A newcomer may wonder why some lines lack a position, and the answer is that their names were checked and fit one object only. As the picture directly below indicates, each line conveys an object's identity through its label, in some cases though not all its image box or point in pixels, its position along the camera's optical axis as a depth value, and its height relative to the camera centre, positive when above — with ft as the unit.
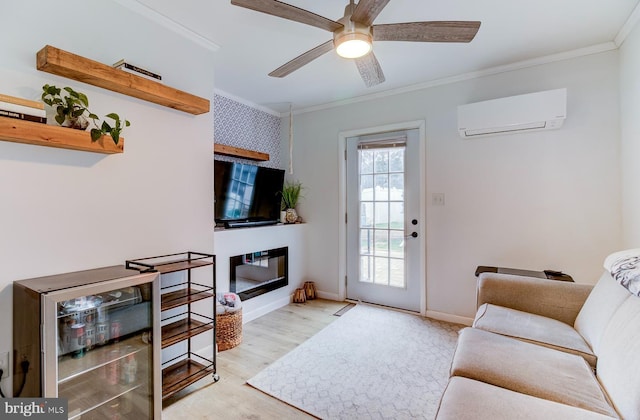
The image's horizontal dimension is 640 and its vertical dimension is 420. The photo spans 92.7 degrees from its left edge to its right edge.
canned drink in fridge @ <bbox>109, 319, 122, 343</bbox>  5.19 -2.04
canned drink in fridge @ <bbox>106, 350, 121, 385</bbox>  5.16 -2.71
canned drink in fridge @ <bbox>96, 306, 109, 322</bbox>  5.07 -1.73
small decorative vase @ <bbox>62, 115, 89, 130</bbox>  5.14 +1.50
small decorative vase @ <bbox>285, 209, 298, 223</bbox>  12.54 -0.24
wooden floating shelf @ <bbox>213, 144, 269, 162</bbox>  10.23 +2.10
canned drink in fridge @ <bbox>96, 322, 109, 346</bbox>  5.05 -2.04
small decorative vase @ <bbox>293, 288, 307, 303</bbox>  12.16 -3.44
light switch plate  10.21 +0.36
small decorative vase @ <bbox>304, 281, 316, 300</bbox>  12.57 -3.33
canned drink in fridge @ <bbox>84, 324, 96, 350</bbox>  4.90 -2.02
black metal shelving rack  6.03 -2.53
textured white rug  5.96 -3.78
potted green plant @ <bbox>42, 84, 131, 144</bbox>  4.99 +1.69
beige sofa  3.56 -2.25
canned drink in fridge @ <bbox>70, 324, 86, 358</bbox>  4.73 -2.02
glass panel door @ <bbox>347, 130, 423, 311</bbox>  10.87 -0.35
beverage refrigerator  4.13 -2.05
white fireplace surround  9.46 -1.36
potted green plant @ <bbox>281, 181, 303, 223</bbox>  12.60 +0.43
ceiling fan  4.78 +3.12
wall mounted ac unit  8.04 +2.67
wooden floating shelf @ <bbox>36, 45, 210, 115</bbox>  4.90 +2.39
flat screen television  9.82 +0.58
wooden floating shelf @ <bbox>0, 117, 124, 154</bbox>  4.37 +1.17
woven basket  8.25 -3.27
